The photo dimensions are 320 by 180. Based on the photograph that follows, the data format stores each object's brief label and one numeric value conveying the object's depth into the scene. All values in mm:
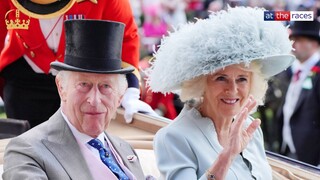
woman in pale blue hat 5469
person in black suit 11555
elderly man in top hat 5008
